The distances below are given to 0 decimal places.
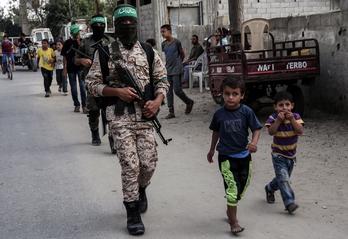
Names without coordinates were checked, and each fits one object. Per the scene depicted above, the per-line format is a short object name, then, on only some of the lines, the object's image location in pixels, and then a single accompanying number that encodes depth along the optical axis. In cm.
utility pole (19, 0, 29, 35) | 5075
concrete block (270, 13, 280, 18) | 1914
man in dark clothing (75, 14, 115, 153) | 712
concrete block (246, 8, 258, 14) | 1863
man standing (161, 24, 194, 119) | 1046
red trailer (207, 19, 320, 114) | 905
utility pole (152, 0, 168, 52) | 2148
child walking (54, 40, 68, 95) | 1606
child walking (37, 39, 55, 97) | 1546
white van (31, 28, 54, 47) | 3686
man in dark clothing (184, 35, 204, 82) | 1574
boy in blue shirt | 429
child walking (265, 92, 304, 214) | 466
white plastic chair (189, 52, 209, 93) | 1504
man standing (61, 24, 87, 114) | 988
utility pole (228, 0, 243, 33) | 1232
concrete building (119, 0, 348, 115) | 949
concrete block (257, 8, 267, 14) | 1893
